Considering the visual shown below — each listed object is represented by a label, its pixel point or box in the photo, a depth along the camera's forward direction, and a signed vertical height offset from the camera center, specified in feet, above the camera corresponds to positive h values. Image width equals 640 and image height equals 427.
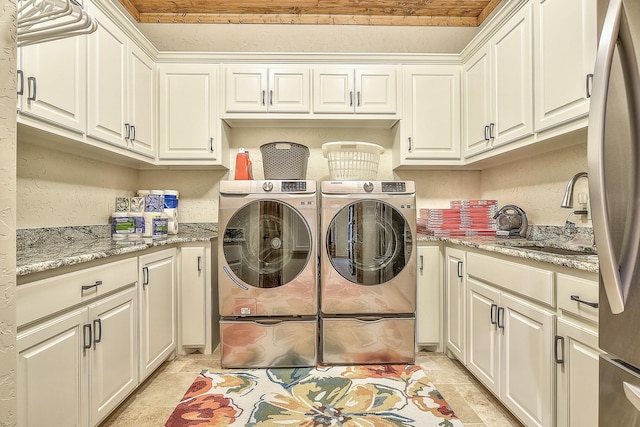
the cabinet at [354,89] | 8.32 +3.27
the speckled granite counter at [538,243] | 3.80 -0.54
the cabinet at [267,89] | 8.26 +3.23
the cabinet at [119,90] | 5.94 +2.60
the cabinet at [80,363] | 3.55 -1.98
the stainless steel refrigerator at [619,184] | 2.06 +0.20
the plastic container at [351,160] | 8.02 +1.36
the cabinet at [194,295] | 7.59 -1.93
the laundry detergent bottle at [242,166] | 8.12 +1.22
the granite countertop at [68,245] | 3.79 -0.56
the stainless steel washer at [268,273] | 7.09 -1.31
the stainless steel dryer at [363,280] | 7.20 -1.48
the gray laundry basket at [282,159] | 7.68 +1.32
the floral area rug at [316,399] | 5.36 -3.44
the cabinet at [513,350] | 4.29 -2.13
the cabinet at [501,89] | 5.97 +2.69
